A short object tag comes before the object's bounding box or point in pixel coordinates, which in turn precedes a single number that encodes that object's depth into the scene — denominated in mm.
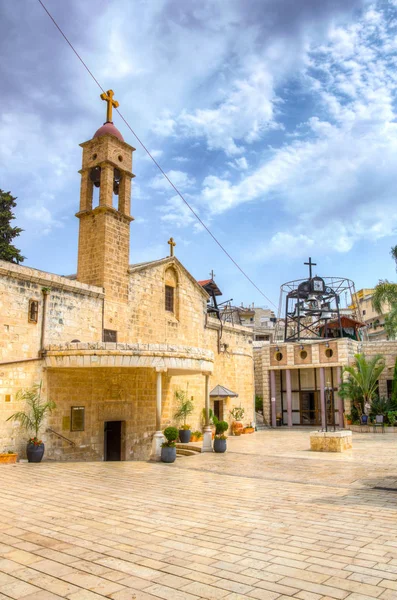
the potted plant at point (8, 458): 12651
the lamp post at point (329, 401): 28388
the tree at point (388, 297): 28297
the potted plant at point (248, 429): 24647
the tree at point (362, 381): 25219
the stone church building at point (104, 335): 13961
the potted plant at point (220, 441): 16031
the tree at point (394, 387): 25506
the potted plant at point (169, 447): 13922
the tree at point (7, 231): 26047
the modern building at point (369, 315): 51438
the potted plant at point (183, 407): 20047
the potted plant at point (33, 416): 13328
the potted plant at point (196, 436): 19844
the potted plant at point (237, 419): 24047
